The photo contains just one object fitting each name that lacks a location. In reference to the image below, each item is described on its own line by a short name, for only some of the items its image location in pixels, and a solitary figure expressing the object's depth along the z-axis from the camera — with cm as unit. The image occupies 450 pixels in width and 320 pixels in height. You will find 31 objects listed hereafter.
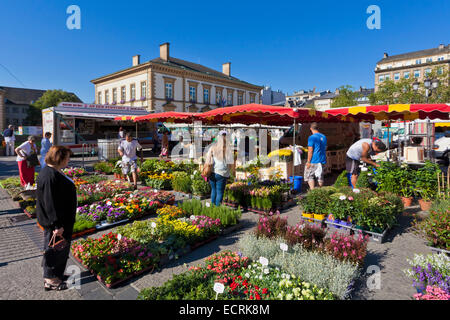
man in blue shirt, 670
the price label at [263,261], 290
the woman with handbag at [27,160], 757
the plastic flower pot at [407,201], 620
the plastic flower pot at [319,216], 507
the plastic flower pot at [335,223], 480
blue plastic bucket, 782
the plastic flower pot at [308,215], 523
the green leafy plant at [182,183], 777
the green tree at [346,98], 3749
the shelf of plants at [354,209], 446
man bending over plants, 646
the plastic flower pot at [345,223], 466
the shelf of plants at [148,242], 349
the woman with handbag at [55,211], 306
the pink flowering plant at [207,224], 457
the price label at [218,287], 241
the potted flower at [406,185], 612
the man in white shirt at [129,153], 801
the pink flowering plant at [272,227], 411
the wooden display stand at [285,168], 868
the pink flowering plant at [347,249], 335
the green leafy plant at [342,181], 649
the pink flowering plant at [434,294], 255
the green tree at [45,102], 5075
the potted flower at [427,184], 580
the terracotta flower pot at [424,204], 577
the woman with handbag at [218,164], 574
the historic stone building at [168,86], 3609
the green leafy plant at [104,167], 1165
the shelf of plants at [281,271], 280
